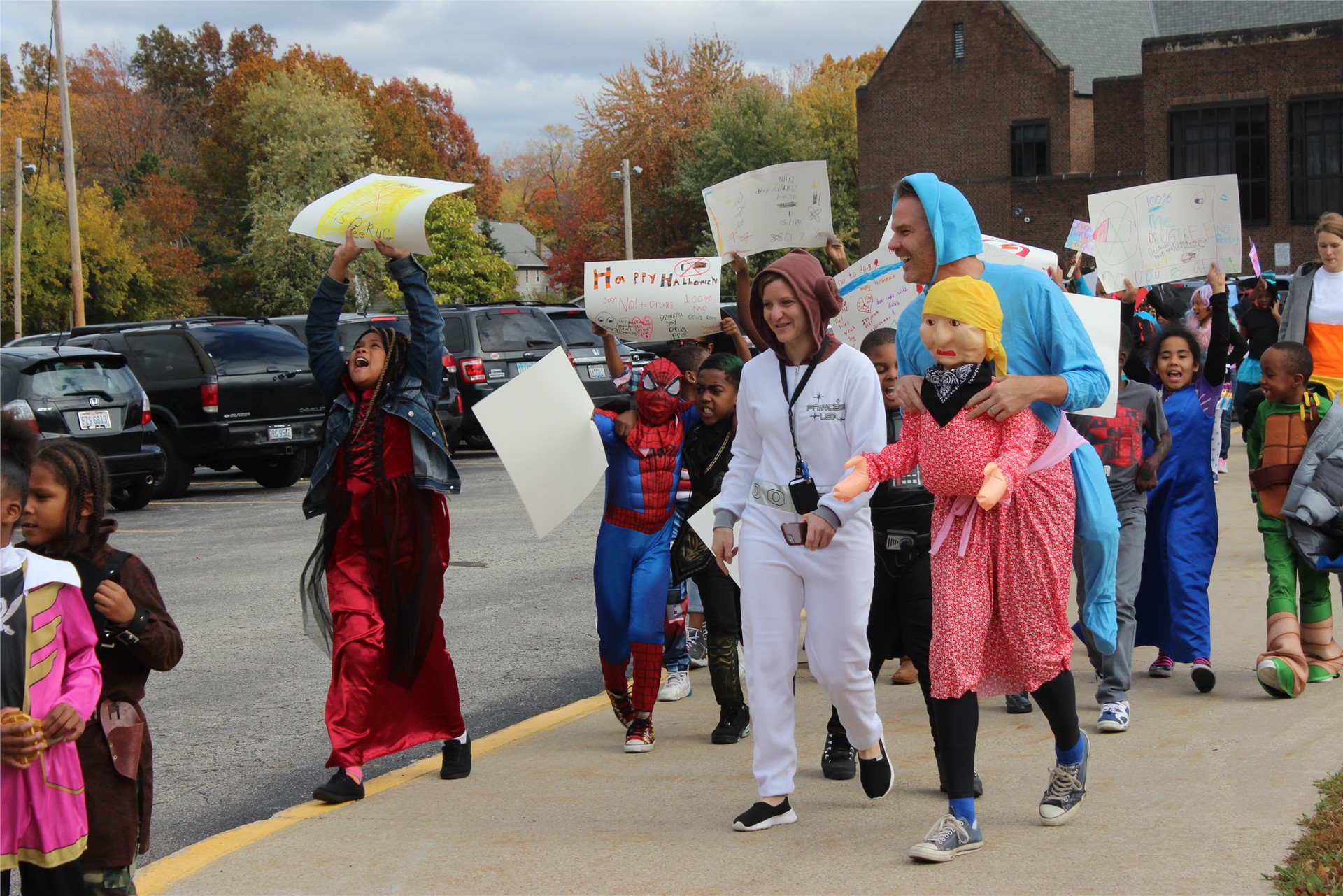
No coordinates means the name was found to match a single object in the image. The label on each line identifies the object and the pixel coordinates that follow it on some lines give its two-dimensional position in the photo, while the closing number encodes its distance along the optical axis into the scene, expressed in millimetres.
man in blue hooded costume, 4488
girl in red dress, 5434
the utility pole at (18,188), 35031
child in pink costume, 3350
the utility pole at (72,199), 27922
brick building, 45125
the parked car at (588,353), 20672
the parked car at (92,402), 14227
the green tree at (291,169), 56000
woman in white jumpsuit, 4711
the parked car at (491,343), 19750
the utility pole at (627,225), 50250
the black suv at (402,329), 17750
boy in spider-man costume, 5906
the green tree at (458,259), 54219
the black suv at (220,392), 15969
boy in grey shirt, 6359
